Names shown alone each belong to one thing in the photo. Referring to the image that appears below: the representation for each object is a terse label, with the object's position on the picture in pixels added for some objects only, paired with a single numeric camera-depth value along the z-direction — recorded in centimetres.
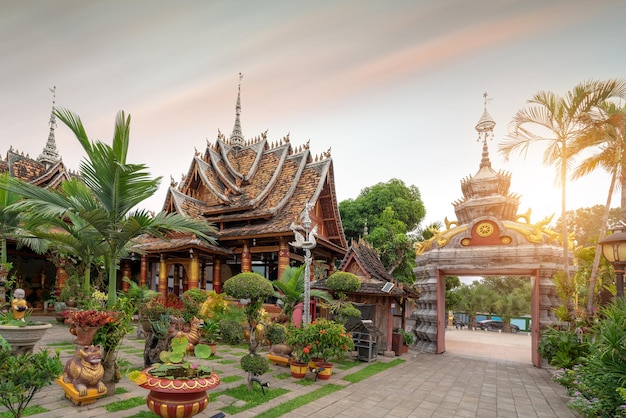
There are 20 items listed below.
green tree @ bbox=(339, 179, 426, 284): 2484
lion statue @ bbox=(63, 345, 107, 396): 567
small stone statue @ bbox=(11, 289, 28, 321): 789
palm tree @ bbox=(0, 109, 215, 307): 597
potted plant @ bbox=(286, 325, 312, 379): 820
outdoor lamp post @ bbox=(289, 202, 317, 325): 862
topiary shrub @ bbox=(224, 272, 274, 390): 755
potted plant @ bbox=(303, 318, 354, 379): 814
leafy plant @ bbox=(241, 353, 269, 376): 687
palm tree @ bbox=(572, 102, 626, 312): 973
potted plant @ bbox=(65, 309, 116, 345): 584
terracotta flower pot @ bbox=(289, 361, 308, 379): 824
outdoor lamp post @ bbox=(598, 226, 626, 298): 706
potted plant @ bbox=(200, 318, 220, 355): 1129
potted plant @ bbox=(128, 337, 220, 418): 455
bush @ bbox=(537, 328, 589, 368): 927
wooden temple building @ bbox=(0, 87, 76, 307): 1856
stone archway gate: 1262
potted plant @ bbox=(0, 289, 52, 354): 648
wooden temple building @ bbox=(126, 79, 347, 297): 1648
